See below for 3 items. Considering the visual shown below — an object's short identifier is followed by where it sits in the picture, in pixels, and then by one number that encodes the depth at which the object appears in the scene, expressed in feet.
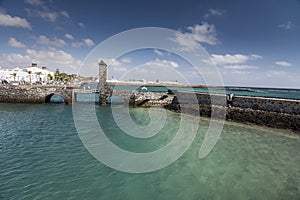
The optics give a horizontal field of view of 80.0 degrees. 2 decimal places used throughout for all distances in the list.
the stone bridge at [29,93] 86.33
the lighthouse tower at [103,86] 85.61
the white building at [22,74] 164.51
